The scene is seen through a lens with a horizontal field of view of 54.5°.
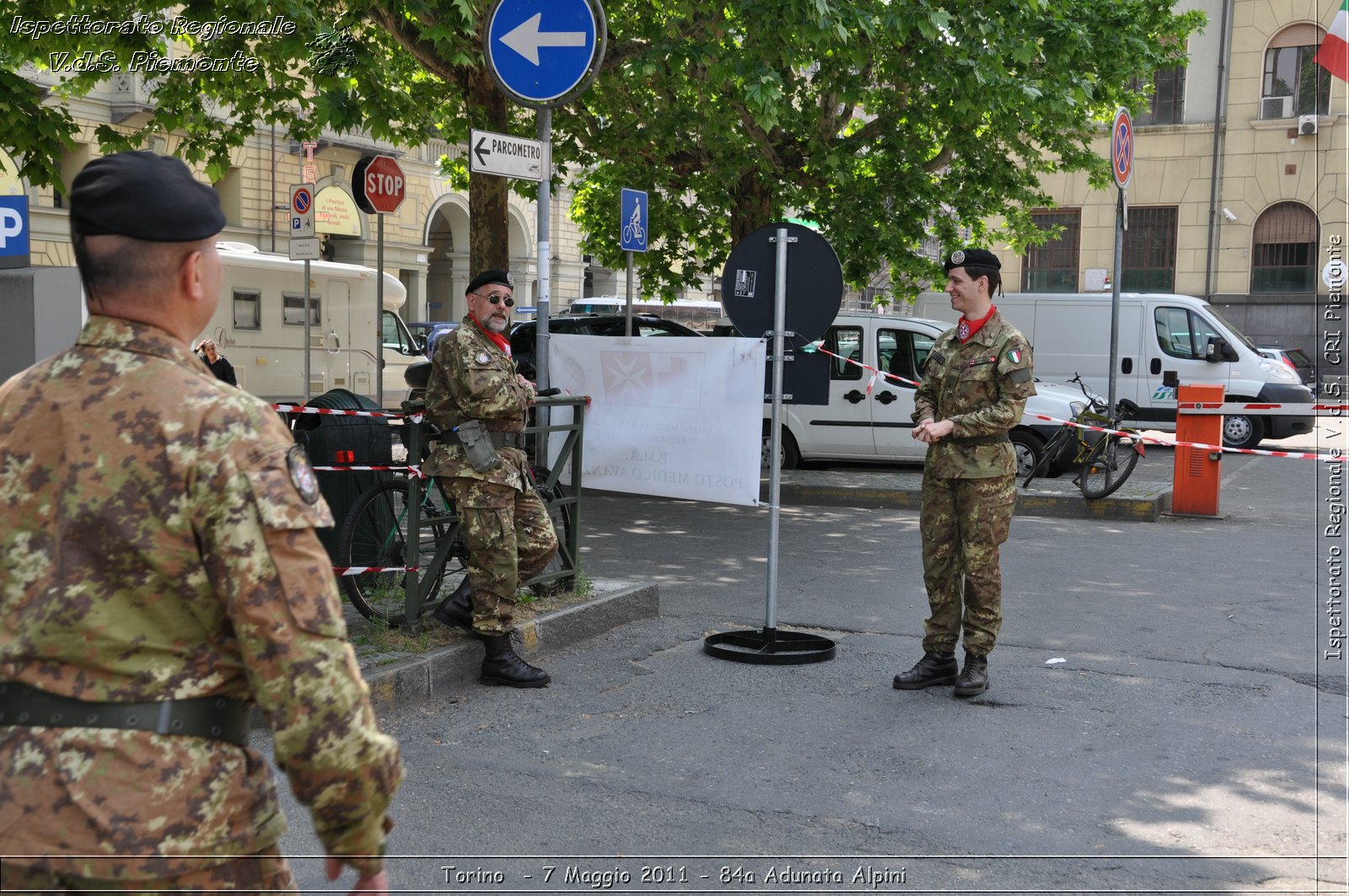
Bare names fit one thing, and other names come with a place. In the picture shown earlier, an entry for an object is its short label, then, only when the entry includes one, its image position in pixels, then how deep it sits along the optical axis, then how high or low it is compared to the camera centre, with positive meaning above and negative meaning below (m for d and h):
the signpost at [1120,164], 12.00 +1.75
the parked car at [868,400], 15.07 -0.61
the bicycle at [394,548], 6.34 -1.05
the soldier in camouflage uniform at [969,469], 5.78 -0.53
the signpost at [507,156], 6.51 +0.93
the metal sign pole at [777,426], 6.39 -0.40
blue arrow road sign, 6.61 +1.49
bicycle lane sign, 14.16 +1.33
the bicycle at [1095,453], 12.18 -0.98
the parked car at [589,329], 16.89 +0.17
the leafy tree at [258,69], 8.60 +2.15
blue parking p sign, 7.68 +0.60
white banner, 7.00 -0.38
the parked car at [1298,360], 22.17 -0.07
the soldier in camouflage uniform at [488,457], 5.84 -0.54
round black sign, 6.41 +0.31
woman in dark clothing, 12.20 -0.27
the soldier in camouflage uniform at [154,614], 1.72 -0.38
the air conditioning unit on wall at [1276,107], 36.90 +7.04
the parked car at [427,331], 23.52 +0.13
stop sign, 13.39 +1.57
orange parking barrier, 11.86 -1.03
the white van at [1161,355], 18.67 -0.02
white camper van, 21.36 +0.13
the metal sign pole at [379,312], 12.31 +0.23
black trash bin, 6.55 -0.57
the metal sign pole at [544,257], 6.89 +0.44
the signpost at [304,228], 14.61 +1.21
